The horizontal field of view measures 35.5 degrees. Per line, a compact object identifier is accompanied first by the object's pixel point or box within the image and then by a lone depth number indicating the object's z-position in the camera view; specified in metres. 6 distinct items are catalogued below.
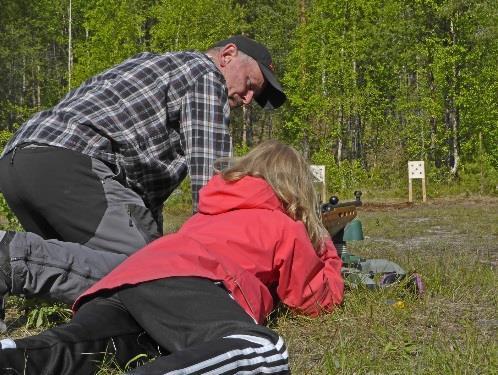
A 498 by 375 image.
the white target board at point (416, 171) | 20.91
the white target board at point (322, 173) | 20.80
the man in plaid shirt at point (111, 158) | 3.36
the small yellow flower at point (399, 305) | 3.52
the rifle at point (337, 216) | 4.30
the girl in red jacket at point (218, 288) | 2.32
